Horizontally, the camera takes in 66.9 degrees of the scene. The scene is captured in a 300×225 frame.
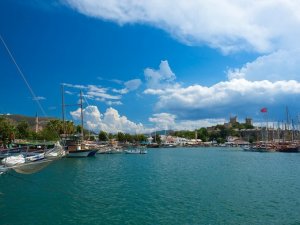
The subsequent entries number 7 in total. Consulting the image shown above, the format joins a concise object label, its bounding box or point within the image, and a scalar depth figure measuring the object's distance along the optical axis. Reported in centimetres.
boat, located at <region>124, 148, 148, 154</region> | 9568
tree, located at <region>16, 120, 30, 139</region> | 9025
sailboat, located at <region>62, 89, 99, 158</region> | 6514
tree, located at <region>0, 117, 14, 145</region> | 6426
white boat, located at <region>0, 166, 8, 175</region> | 1766
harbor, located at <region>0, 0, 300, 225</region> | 1714
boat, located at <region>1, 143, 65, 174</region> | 1784
